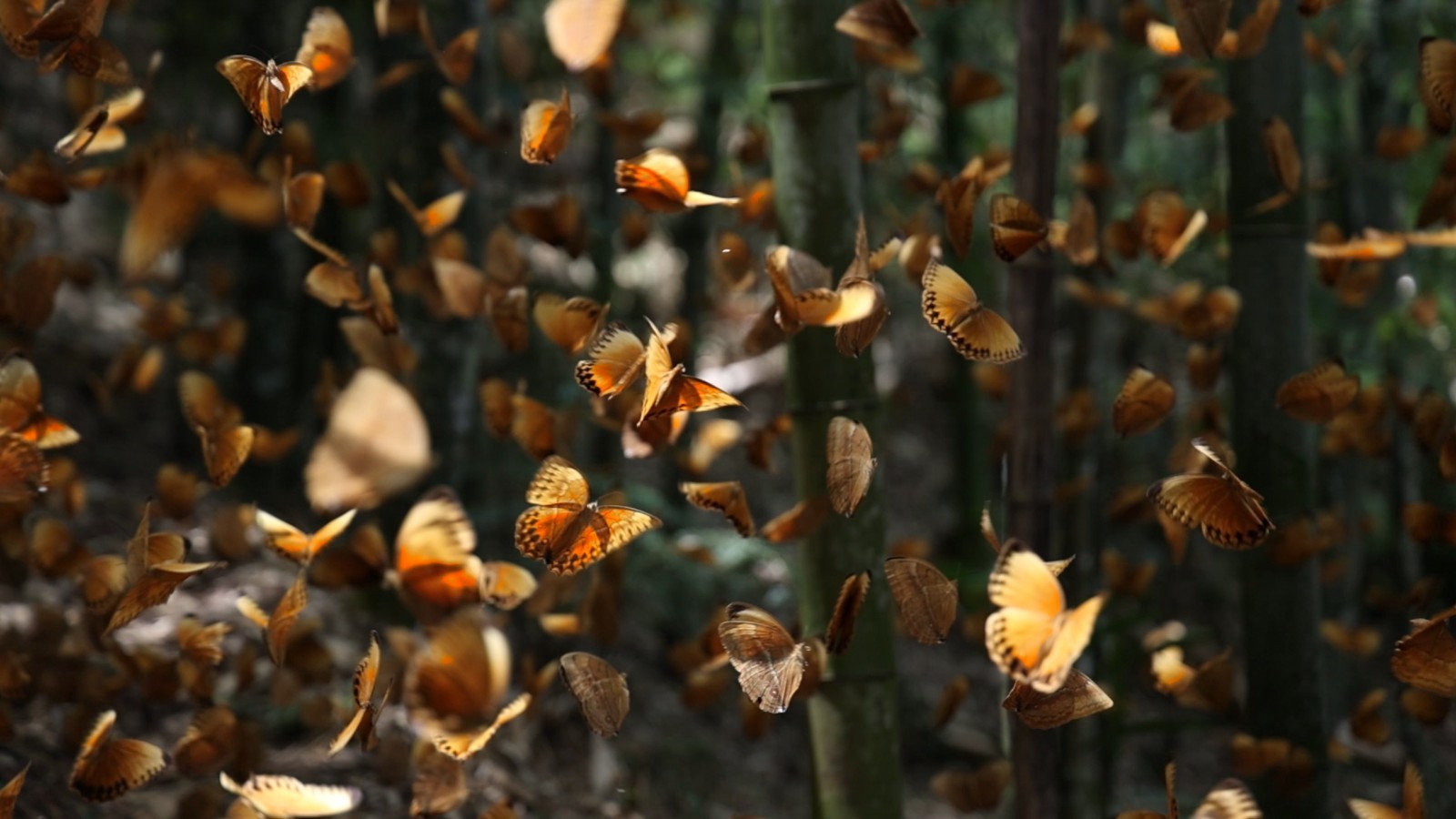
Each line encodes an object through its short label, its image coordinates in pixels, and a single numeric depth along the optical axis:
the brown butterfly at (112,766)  2.75
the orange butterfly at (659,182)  2.70
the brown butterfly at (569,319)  2.77
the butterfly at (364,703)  2.69
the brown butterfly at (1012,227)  2.71
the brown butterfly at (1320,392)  2.82
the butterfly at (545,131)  2.72
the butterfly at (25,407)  2.76
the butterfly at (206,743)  2.85
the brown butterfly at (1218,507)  2.66
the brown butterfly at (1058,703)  2.65
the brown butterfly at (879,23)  2.75
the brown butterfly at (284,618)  2.73
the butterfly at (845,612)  2.69
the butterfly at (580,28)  2.67
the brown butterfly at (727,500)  2.76
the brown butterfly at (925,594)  2.68
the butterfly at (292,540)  2.73
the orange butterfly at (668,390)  2.64
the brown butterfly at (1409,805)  2.71
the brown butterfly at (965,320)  2.66
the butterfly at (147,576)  2.71
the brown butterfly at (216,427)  2.80
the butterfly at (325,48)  2.79
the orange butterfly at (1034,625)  2.56
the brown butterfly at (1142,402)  2.78
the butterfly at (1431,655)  2.68
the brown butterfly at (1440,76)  2.73
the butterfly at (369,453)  2.64
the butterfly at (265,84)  2.67
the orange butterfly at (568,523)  2.67
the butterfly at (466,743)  2.66
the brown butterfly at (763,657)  2.67
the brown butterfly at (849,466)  2.70
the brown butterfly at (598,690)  2.69
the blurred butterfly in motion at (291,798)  2.74
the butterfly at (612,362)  2.68
